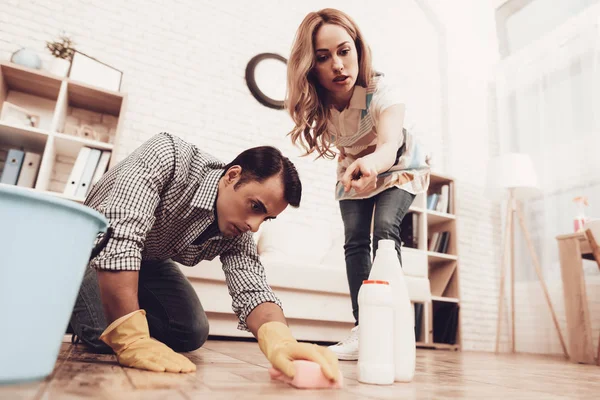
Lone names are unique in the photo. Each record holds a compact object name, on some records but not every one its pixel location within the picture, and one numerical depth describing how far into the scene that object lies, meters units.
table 2.29
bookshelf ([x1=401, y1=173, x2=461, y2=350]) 3.16
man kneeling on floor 0.90
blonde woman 1.34
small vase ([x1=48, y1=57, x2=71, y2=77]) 2.48
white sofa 2.20
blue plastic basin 0.58
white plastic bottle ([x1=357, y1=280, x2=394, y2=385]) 0.85
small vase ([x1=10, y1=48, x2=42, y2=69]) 2.43
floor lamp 3.17
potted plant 2.48
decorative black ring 3.31
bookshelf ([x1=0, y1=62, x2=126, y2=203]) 2.33
